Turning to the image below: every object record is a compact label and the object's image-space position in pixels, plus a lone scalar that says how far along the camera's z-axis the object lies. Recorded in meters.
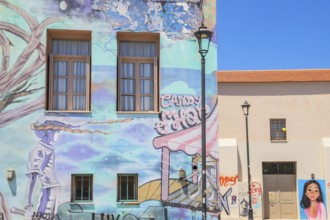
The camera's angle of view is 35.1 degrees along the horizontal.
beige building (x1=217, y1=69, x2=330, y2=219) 29.95
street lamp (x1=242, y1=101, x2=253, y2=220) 25.44
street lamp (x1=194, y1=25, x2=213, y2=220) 13.00
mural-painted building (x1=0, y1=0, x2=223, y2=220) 14.38
